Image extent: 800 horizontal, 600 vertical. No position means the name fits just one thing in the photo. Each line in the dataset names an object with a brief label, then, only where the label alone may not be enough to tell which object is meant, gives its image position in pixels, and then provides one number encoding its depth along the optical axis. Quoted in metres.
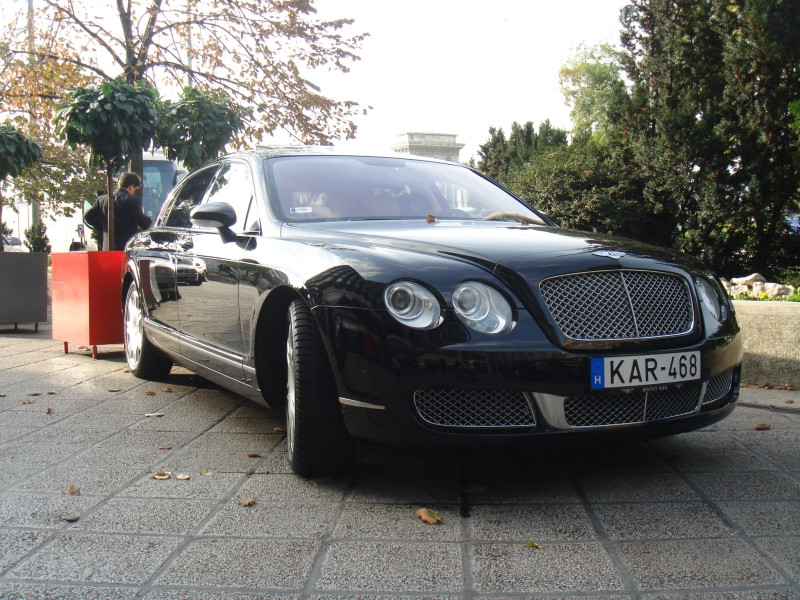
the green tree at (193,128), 11.35
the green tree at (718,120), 14.95
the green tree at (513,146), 31.34
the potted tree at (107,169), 8.19
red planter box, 8.16
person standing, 9.93
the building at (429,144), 59.34
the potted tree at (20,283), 11.05
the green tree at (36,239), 32.03
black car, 3.37
